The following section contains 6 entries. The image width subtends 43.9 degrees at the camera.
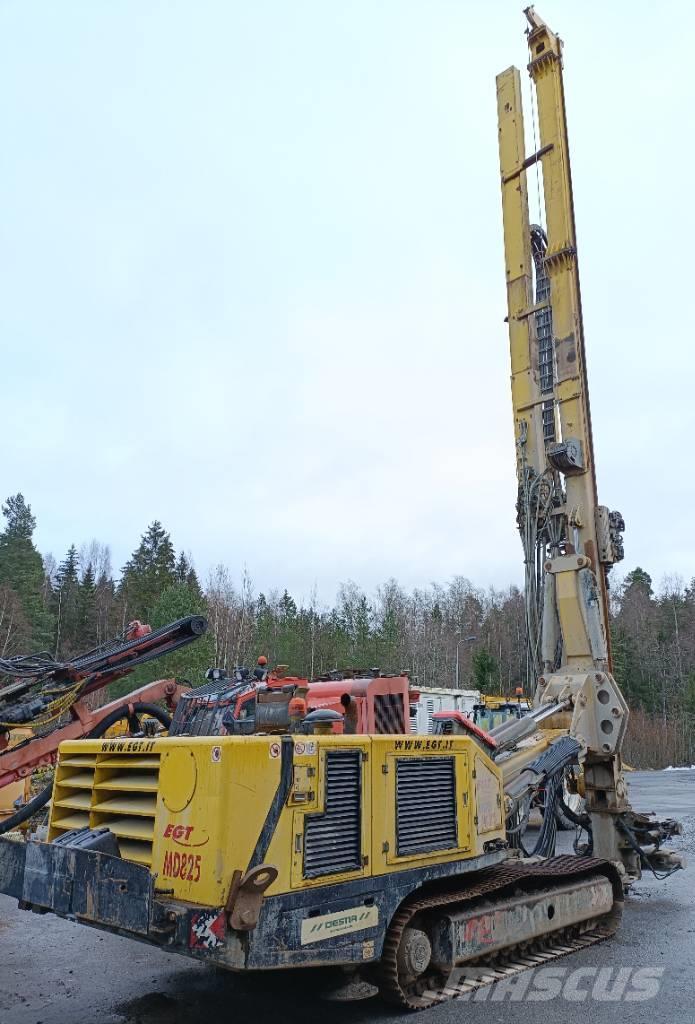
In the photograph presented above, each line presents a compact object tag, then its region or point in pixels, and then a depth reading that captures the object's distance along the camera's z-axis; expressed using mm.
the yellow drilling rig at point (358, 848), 4492
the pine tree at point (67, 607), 54562
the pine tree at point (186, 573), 56919
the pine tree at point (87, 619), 55344
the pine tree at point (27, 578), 46906
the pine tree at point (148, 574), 50906
